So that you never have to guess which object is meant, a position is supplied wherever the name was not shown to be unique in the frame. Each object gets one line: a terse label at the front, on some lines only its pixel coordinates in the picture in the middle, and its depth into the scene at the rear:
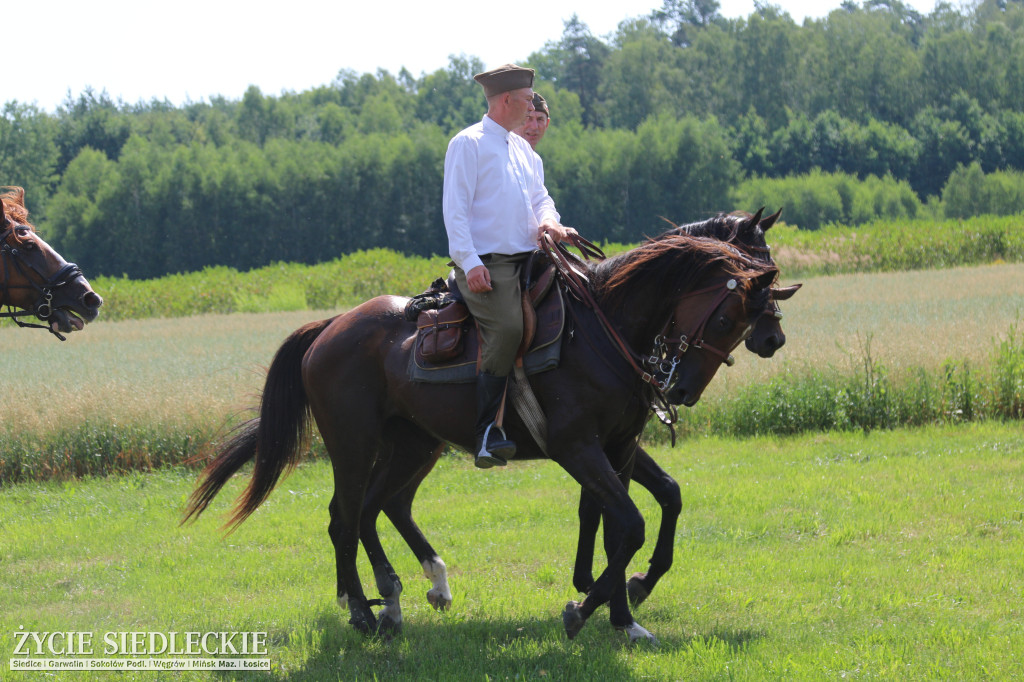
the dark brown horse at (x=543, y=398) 10.52
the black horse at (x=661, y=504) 11.73
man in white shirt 10.77
